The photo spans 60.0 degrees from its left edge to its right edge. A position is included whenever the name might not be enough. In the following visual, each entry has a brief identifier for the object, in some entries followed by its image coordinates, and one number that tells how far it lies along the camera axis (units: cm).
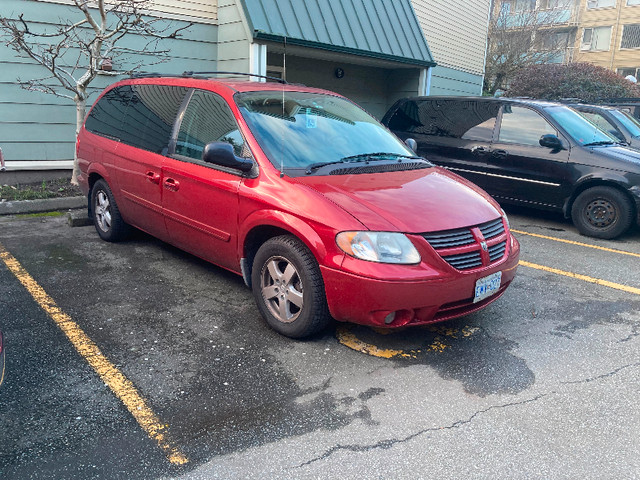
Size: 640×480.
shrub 1695
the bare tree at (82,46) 746
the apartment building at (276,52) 804
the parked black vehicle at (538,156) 704
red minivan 343
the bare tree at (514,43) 2659
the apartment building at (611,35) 3578
